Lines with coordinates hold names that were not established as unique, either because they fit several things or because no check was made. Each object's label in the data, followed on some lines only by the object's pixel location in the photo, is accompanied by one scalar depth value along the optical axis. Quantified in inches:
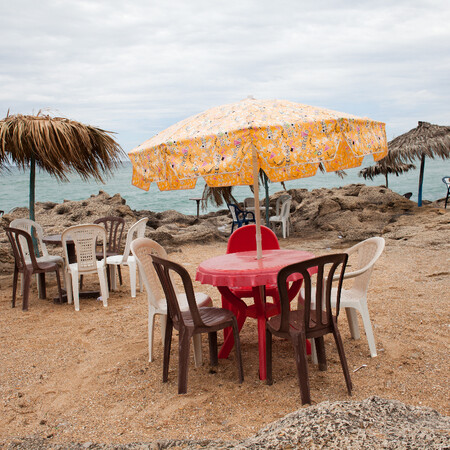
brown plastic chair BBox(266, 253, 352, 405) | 113.2
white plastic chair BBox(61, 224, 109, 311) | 217.3
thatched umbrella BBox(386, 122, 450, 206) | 495.2
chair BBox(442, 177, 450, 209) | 534.1
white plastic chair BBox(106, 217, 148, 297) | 232.3
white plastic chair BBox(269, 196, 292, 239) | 458.6
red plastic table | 128.0
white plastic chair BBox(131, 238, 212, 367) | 143.1
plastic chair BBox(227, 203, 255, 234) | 463.2
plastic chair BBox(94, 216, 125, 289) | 255.5
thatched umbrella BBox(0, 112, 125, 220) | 251.4
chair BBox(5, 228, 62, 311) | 220.4
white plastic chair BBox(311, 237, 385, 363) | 139.0
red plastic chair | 146.6
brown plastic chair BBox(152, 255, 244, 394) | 122.3
